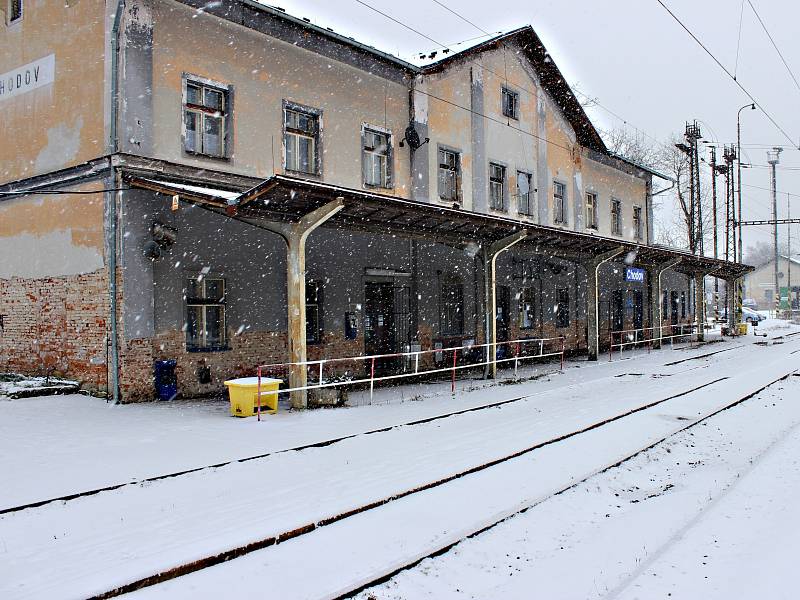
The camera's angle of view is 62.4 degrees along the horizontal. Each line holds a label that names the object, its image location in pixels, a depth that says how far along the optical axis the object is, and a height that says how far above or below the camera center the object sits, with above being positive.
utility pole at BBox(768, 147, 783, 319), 48.64 +9.77
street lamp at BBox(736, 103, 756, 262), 40.44 +10.41
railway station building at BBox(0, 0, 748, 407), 11.66 +2.17
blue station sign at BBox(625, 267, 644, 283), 24.30 +1.45
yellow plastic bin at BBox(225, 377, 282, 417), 10.70 -1.24
